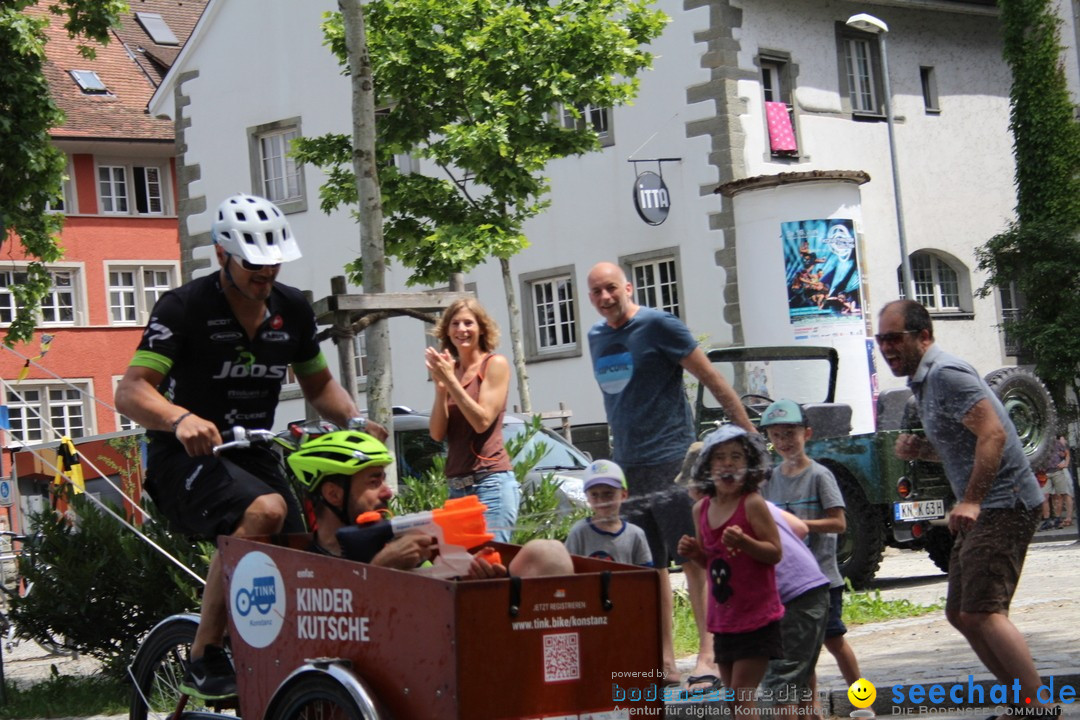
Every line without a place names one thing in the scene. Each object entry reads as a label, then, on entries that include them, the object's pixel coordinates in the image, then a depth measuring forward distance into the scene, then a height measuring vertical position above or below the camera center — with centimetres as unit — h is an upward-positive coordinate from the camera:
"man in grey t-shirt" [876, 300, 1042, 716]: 653 -50
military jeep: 1377 -52
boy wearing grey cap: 780 -60
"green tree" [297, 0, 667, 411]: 2217 +422
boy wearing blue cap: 743 -48
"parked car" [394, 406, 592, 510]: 1580 -29
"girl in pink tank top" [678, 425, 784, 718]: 611 -60
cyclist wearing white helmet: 607 +22
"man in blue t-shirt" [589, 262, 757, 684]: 811 -2
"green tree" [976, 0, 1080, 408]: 2389 +295
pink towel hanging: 2878 +447
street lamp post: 2505 +399
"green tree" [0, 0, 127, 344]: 1845 +392
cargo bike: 517 -72
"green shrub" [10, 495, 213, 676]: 1088 -88
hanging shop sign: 2856 +343
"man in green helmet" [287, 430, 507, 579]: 584 -17
